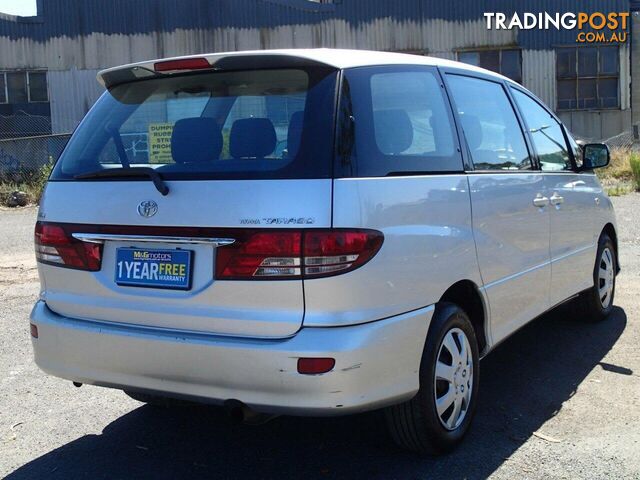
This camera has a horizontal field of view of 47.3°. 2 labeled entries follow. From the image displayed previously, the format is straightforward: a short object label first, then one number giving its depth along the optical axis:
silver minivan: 2.96
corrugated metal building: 25.72
